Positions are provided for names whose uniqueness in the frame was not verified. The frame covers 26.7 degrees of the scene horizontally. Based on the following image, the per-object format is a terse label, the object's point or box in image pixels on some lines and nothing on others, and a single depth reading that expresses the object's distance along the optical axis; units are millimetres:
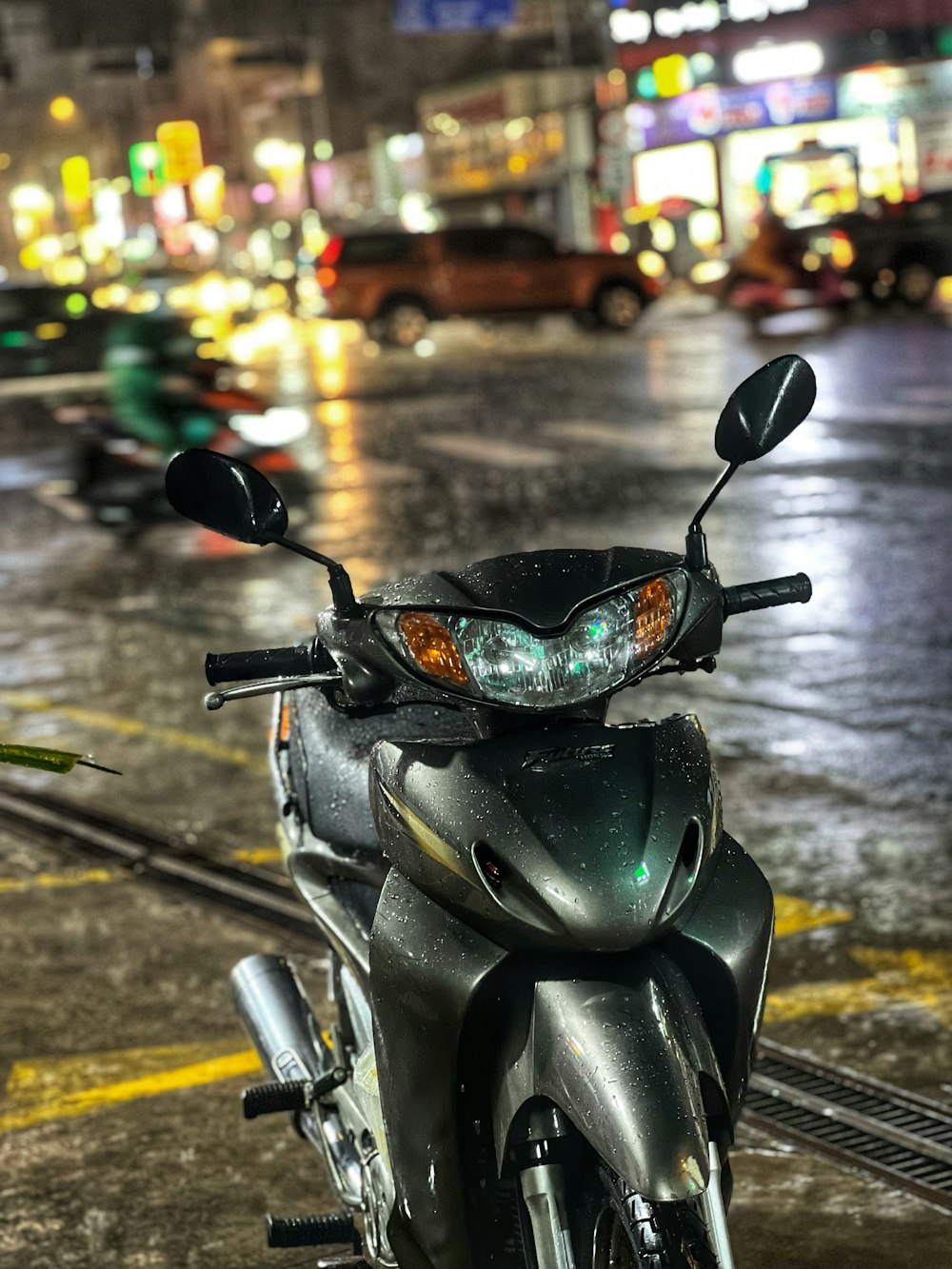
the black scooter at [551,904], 2564
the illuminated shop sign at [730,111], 44188
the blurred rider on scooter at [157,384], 14758
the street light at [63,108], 83381
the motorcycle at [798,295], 29391
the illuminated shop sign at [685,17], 44406
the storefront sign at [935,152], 42062
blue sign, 40500
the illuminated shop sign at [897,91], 41812
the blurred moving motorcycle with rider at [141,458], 14281
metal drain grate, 3967
